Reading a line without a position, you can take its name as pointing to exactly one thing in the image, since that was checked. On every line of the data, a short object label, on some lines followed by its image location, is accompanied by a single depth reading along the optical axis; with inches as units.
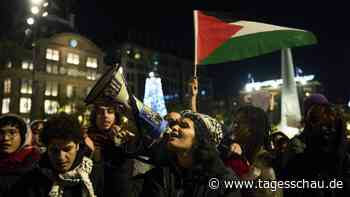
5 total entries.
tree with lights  351.9
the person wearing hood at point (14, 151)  123.2
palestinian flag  202.7
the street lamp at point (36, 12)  510.1
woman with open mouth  103.2
